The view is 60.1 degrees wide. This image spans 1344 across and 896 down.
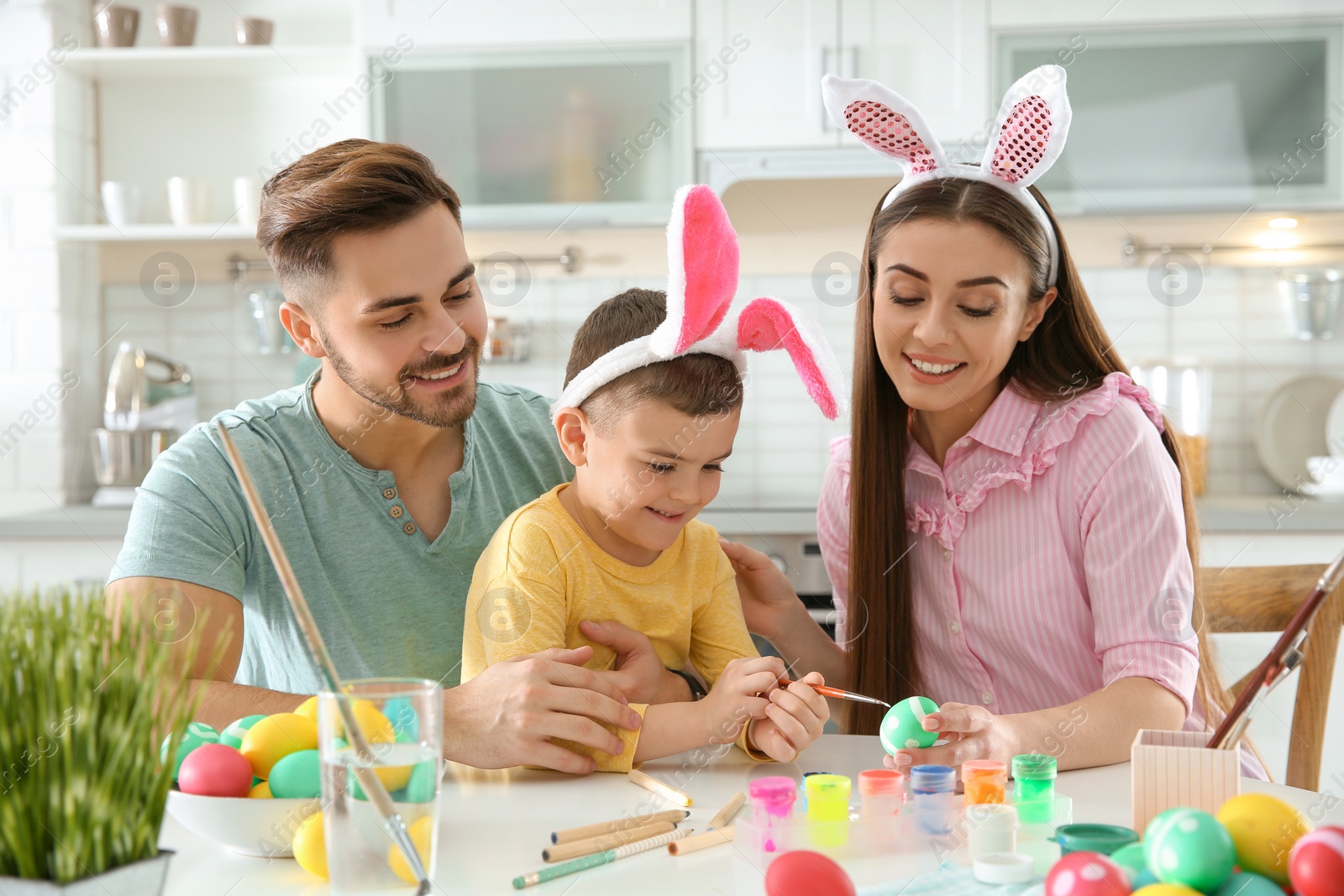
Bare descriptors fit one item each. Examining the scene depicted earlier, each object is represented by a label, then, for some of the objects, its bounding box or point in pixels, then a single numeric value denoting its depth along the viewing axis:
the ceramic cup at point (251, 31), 3.22
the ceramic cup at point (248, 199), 3.24
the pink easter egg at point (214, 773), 0.84
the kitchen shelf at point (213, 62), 3.22
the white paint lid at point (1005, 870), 0.79
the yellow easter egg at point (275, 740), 0.88
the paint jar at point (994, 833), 0.84
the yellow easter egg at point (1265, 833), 0.72
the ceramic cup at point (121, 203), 3.23
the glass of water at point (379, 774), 0.73
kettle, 3.19
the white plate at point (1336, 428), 3.16
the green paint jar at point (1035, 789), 0.94
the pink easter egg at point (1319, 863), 0.67
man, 1.33
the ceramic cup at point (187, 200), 3.24
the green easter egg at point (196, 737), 0.92
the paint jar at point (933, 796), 0.93
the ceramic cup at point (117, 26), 3.25
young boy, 1.23
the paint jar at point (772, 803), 0.92
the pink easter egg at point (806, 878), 0.72
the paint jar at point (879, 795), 0.95
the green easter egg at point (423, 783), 0.74
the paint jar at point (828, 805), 0.91
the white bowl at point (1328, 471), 3.02
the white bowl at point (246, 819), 0.82
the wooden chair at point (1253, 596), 1.59
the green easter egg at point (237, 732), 0.93
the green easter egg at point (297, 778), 0.84
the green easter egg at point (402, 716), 0.73
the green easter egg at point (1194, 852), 0.70
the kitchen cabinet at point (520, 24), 3.12
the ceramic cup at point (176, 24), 3.23
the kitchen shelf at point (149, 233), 3.20
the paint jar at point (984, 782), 0.95
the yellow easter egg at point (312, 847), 0.80
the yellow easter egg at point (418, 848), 0.74
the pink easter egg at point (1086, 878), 0.69
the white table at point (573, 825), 0.81
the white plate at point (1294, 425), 3.25
